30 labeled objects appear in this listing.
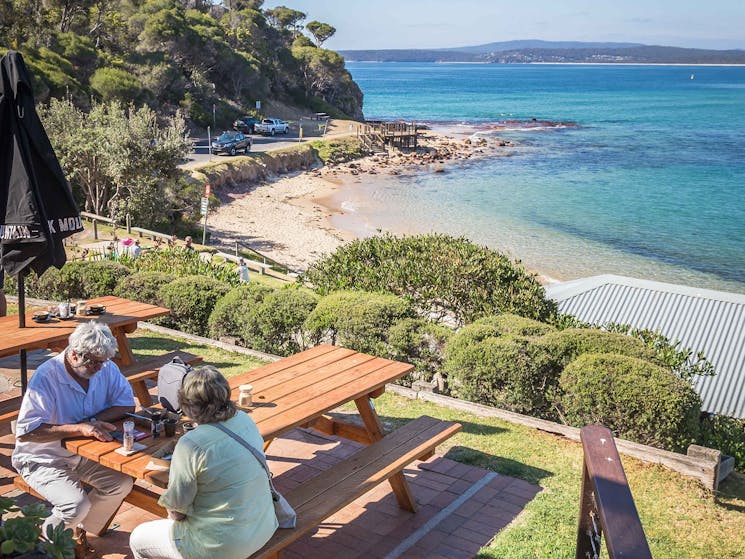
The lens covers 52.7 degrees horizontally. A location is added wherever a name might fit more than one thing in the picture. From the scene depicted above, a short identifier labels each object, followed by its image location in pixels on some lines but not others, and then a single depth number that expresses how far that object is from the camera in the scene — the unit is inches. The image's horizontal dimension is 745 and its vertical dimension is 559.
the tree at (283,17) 3935.5
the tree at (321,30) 4047.7
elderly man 173.9
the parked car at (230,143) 1716.3
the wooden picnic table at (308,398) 170.1
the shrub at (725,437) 289.3
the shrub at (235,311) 357.8
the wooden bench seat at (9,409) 218.2
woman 139.9
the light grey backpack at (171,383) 182.5
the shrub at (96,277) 414.9
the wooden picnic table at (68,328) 239.1
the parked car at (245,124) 2186.5
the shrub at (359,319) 326.3
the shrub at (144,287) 393.4
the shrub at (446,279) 386.9
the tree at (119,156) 1000.9
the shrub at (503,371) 284.8
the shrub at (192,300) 379.9
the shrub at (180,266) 480.4
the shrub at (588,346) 285.3
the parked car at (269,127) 2218.3
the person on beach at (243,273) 631.6
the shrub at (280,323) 346.6
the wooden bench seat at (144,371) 255.3
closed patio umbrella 217.2
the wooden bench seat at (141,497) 176.6
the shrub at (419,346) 317.1
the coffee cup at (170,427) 175.3
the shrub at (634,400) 252.7
